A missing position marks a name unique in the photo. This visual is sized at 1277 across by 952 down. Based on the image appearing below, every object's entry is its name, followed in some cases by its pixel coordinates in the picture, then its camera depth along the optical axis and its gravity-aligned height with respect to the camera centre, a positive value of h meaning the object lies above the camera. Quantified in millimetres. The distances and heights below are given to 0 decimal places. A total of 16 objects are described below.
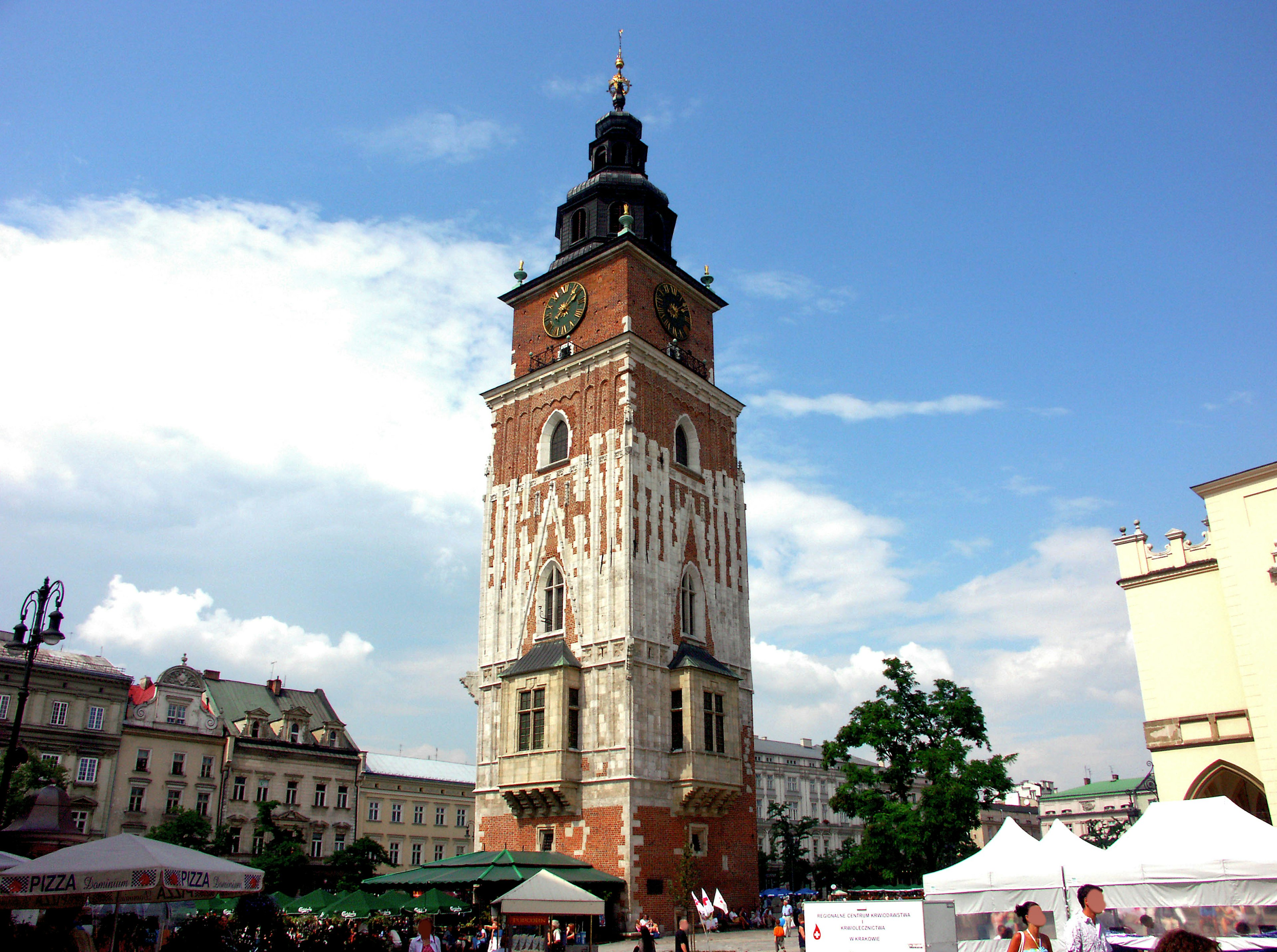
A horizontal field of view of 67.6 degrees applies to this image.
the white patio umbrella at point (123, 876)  11922 -501
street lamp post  18828 +3867
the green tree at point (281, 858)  47719 -1206
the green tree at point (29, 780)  38812 +2242
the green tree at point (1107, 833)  71938 -646
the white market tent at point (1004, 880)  17000 -932
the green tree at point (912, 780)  33969 +1615
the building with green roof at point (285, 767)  55312 +3731
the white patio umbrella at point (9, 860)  15305 -374
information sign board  13945 -1423
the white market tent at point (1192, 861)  14469 -551
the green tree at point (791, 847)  67438 -1333
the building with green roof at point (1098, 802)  110125 +2593
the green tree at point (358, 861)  50062 -1428
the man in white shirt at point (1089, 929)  9172 -948
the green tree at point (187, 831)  47344 +126
